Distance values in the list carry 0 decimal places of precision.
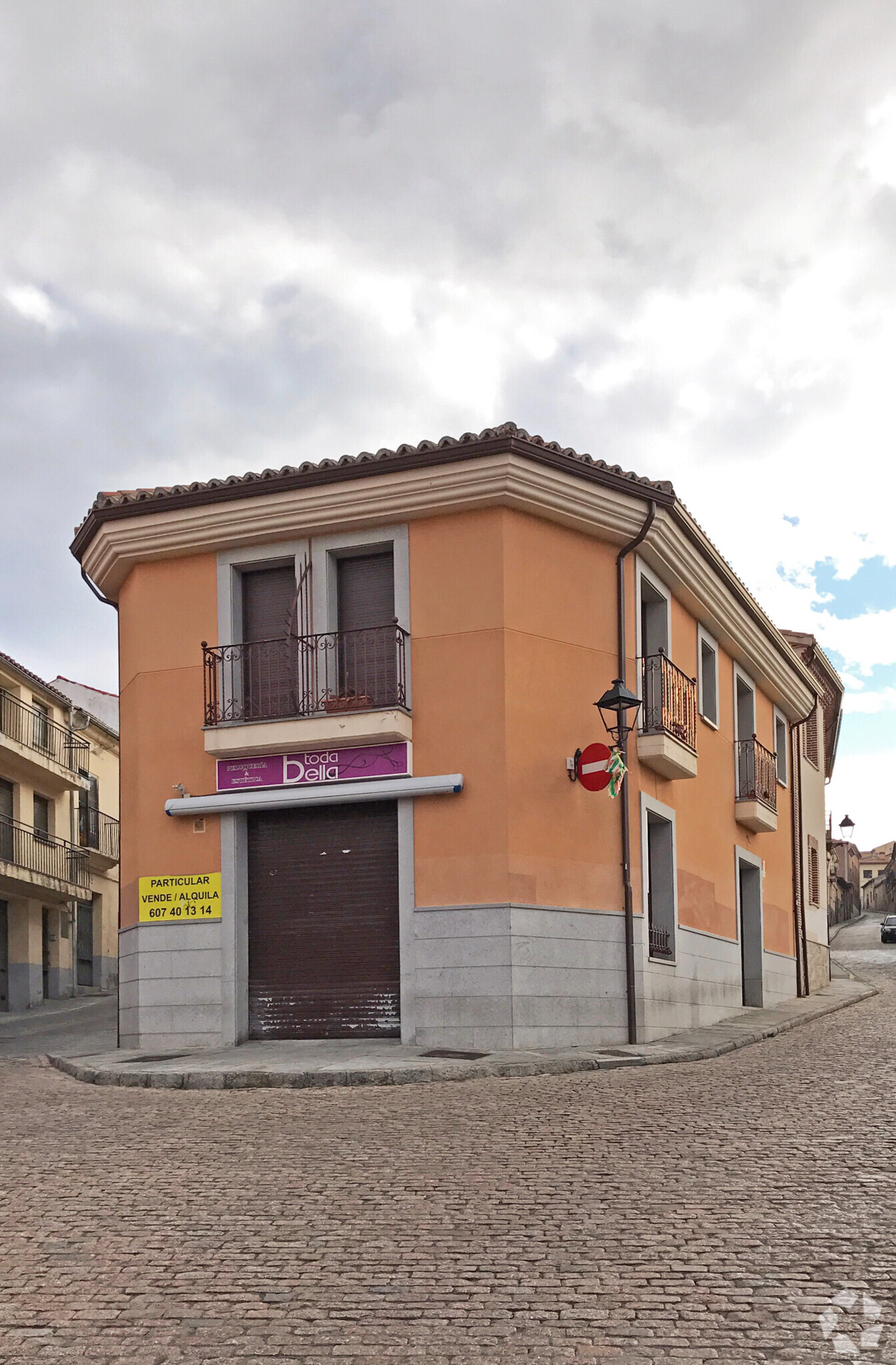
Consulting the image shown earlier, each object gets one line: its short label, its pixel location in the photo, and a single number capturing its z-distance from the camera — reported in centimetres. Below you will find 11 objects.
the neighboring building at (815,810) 2766
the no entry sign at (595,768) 1430
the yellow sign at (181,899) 1495
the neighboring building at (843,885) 6147
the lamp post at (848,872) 5188
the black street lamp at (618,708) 1405
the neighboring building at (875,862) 13562
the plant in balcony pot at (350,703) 1448
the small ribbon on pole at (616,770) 1425
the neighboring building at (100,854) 3441
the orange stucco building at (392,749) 1405
